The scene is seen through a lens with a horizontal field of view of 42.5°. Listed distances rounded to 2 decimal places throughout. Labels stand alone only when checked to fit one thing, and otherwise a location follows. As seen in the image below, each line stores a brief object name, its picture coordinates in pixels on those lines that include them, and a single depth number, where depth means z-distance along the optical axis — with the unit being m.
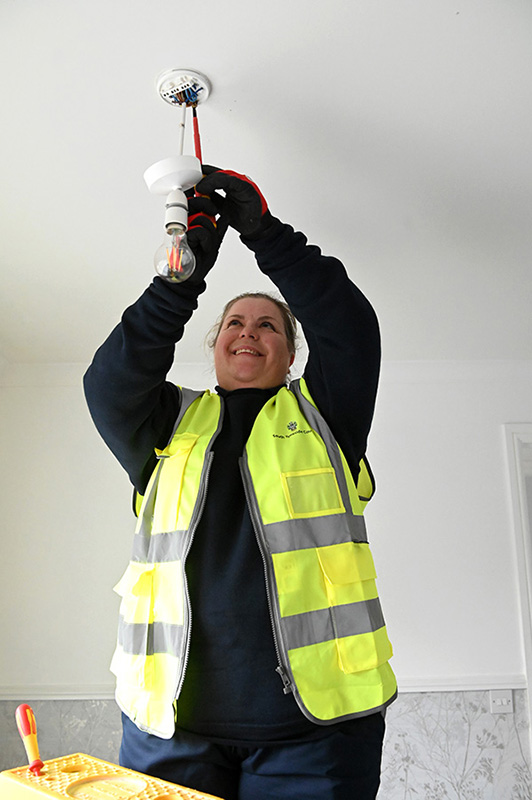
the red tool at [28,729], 0.79
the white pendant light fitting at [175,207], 1.03
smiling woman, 1.05
